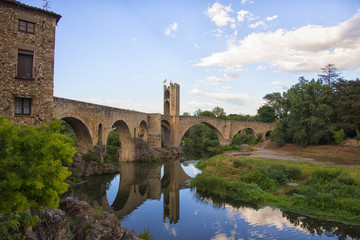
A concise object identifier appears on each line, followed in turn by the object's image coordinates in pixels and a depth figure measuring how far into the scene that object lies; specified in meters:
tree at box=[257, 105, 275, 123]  54.03
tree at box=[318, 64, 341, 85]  35.09
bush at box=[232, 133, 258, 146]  41.28
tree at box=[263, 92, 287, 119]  51.43
